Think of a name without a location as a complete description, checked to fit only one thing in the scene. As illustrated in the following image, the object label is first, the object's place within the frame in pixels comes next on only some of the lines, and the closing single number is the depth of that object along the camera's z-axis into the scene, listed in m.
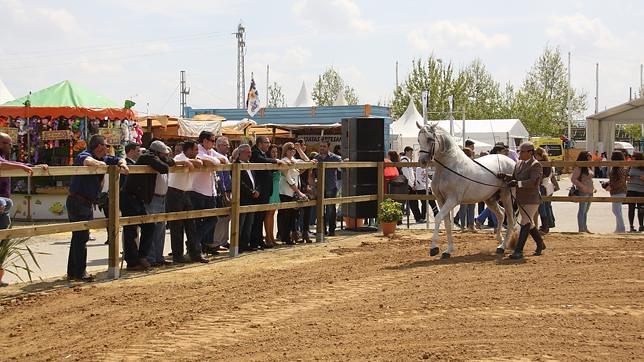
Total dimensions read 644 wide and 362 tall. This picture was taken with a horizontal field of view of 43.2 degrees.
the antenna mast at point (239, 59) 63.41
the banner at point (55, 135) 19.53
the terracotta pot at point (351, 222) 17.61
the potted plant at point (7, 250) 9.65
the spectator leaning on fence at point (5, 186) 8.99
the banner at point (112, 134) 19.80
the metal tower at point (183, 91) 75.86
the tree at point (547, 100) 69.86
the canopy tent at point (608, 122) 41.56
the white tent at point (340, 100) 52.78
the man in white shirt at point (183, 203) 11.83
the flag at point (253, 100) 37.59
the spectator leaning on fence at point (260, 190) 13.84
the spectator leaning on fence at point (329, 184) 16.59
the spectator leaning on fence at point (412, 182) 19.56
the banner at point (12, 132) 19.38
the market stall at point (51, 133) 19.27
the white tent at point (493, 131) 44.31
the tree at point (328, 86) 78.69
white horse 12.70
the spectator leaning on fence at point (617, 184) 16.80
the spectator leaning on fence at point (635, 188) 16.94
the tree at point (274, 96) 82.94
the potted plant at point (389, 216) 16.05
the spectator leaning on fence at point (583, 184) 16.47
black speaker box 17.00
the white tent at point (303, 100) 49.16
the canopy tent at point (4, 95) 25.69
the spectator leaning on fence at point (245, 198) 13.35
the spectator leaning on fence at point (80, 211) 10.25
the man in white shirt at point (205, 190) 12.31
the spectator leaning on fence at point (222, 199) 13.16
